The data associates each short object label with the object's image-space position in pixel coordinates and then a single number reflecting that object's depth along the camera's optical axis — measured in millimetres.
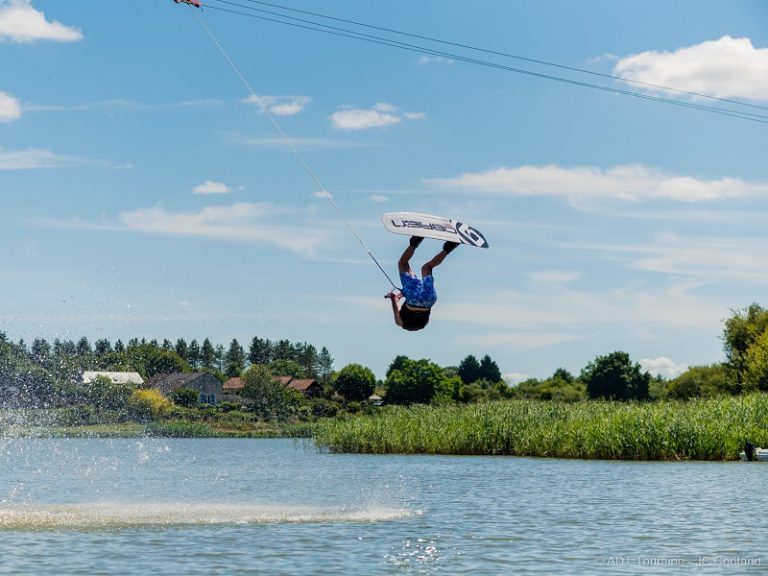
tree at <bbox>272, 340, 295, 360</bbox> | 193375
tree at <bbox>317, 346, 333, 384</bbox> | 162000
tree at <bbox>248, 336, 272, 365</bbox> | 187000
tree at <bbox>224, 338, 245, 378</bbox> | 185000
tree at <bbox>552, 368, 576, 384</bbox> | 165000
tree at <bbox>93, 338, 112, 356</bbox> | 135512
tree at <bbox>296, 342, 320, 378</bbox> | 194250
